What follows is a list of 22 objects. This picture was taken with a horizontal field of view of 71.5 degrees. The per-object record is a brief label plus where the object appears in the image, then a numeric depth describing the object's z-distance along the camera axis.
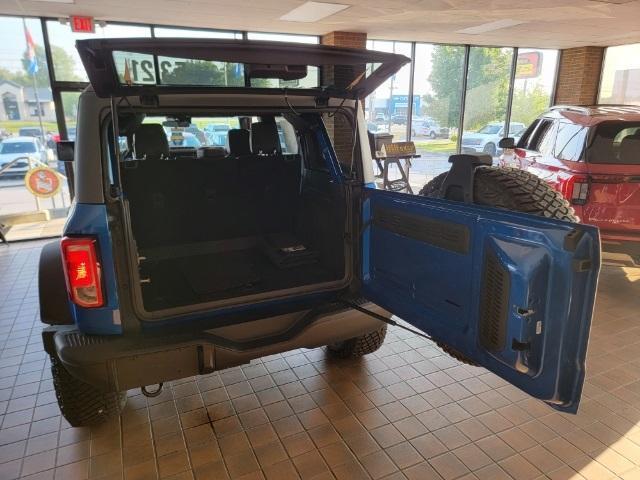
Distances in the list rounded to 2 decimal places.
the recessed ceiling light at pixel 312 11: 5.27
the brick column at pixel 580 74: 9.19
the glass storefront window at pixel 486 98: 9.12
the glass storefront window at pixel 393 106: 8.48
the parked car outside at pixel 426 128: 9.06
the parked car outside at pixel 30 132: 6.08
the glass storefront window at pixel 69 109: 6.13
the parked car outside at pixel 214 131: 5.80
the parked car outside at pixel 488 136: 9.69
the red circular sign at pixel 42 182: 6.11
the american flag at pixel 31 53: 5.76
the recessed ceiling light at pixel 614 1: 5.15
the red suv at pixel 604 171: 3.63
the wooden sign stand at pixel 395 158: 7.32
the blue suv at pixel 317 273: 1.43
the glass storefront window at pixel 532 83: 9.60
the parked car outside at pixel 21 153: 6.04
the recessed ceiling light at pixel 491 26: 6.38
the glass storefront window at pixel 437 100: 8.71
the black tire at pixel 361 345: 2.82
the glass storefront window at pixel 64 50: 5.89
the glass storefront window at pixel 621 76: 8.92
